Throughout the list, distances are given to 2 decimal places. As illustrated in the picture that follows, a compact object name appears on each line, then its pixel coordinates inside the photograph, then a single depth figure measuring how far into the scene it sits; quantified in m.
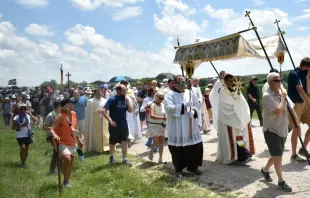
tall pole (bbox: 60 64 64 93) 23.44
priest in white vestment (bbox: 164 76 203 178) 7.11
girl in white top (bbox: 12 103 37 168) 9.14
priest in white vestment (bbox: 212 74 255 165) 7.70
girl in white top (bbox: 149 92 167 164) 8.34
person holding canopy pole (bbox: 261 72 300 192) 5.91
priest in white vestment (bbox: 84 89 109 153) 10.42
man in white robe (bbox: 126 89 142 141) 11.24
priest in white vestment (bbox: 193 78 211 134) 12.38
